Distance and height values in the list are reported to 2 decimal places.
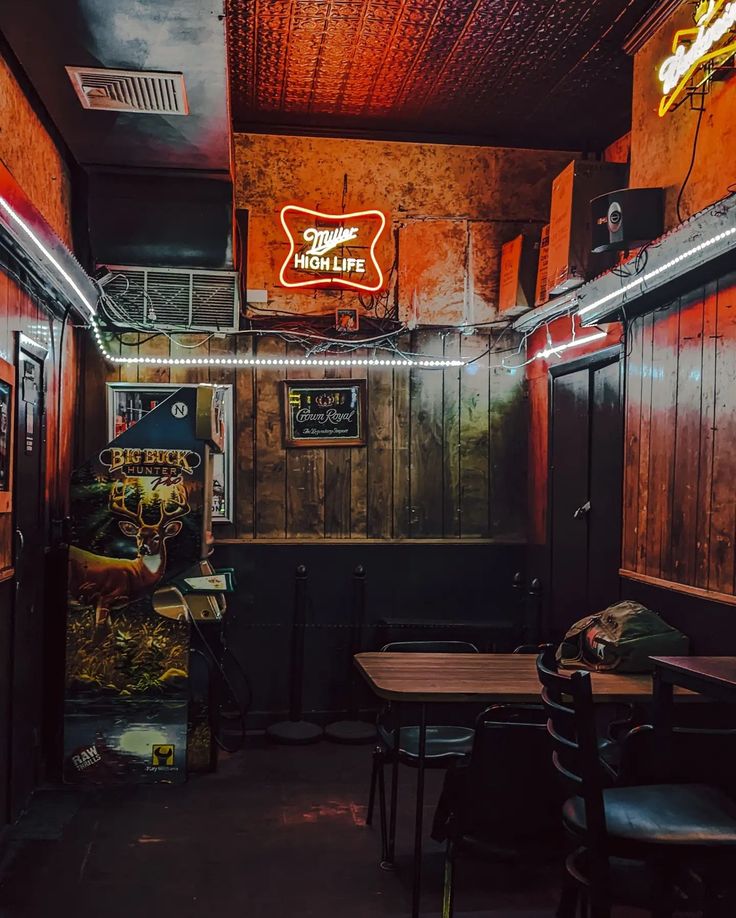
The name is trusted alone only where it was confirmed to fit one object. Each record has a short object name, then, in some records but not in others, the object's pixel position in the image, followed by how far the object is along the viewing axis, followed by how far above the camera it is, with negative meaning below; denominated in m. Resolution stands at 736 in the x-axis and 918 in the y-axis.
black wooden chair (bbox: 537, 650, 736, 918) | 2.22 -0.92
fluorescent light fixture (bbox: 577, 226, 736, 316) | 3.54 +0.93
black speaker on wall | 4.50 +1.30
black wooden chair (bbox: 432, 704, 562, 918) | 3.19 -1.20
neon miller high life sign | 6.21 +1.52
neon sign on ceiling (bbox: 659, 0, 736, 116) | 3.62 +1.85
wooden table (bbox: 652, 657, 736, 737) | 2.46 -0.62
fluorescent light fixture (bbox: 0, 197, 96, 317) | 3.48 +0.96
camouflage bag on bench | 3.79 -0.77
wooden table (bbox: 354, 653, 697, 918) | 3.29 -0.87
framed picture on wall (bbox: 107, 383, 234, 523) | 6.14 +0.40
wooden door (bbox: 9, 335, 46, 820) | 4.32 -0.64
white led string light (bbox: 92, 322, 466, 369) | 6.19 +0.73
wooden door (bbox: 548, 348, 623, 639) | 5.12 -0.11
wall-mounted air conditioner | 5.93 +1.10
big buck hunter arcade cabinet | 4.88 -0.77
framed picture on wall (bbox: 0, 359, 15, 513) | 3.94 +0.10
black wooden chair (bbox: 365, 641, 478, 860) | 3.77 -1.26
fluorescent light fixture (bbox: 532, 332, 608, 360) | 5.37 +0.81
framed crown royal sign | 6.37 +0.37
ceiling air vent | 4.18 +1.82
